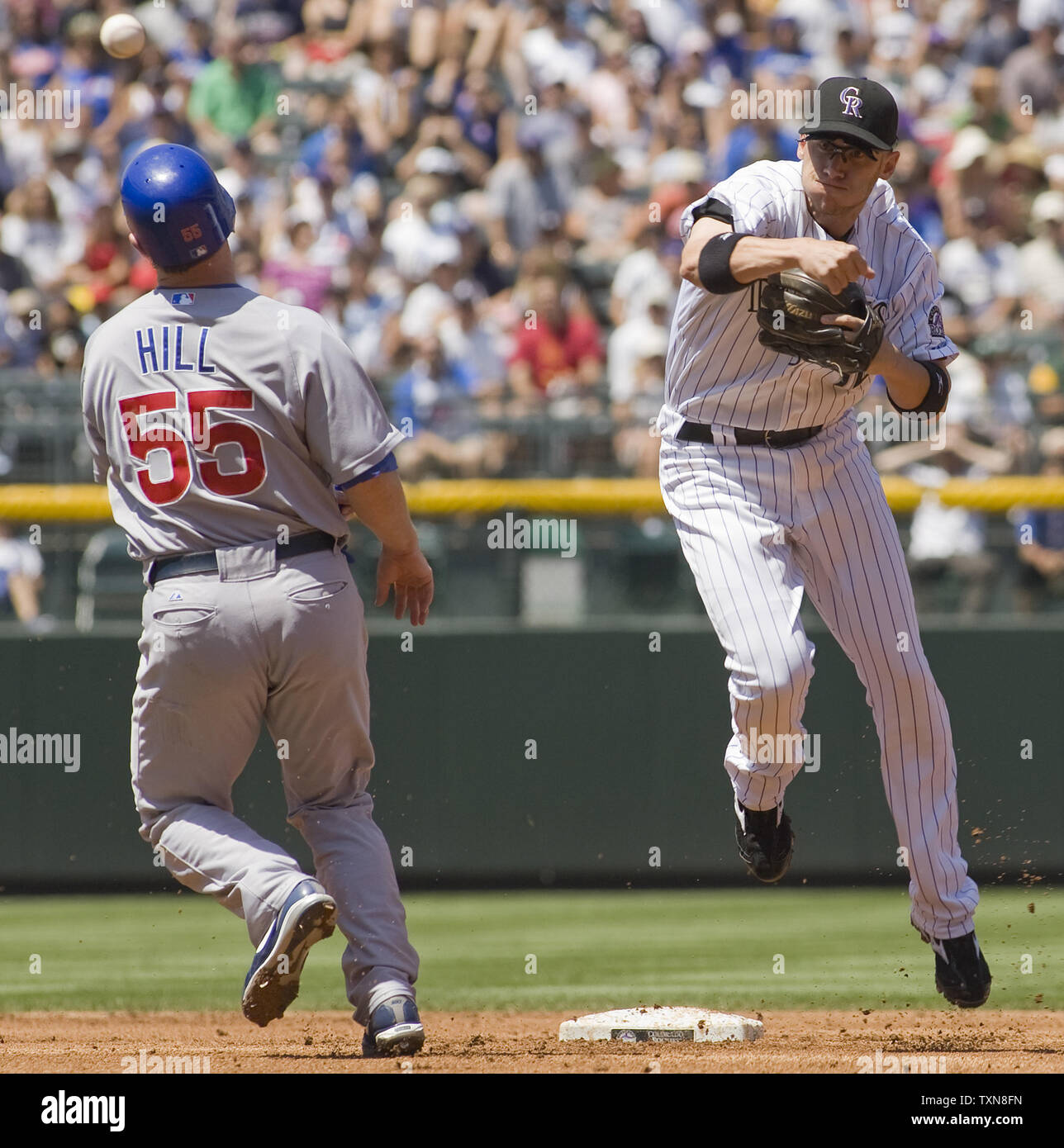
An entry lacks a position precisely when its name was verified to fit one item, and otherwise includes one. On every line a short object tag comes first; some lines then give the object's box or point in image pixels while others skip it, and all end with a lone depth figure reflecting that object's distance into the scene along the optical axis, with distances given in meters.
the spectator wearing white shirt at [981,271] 19.91
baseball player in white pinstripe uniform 8.91
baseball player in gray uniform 7.91
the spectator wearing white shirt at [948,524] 16.16
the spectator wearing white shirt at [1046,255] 20.25
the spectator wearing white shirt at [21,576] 16.08
